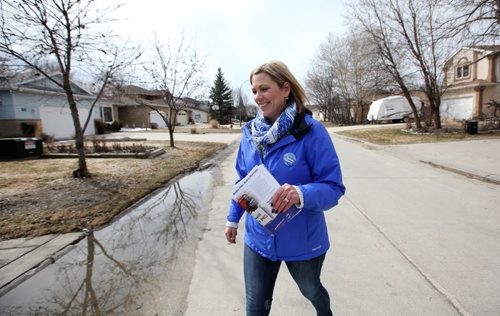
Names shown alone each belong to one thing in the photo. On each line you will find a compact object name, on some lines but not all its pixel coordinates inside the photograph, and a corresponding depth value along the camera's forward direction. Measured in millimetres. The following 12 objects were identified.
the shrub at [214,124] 41281
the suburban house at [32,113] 19750
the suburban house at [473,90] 30156
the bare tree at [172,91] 17391
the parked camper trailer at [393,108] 36500
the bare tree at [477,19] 15031
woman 1685
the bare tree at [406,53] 20734
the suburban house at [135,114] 38566
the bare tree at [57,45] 6773
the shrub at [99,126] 29230
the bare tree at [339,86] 42344
